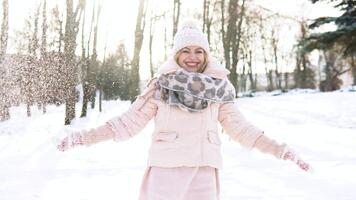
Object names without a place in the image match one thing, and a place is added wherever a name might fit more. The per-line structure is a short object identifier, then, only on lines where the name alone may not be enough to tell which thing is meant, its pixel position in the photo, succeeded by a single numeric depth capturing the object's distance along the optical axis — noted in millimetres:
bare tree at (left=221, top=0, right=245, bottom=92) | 22250
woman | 2607
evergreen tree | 14062
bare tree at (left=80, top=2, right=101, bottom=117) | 19797
